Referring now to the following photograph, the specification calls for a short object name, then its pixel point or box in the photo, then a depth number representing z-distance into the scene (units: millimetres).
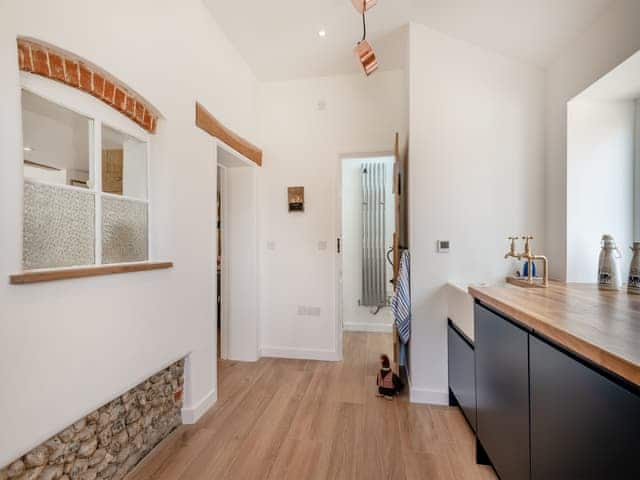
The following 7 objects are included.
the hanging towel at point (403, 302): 2330
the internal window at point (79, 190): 1180
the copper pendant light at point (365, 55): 2107
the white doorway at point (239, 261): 3156
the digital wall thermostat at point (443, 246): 2322
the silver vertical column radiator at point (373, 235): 4305
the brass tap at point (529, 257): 1808
